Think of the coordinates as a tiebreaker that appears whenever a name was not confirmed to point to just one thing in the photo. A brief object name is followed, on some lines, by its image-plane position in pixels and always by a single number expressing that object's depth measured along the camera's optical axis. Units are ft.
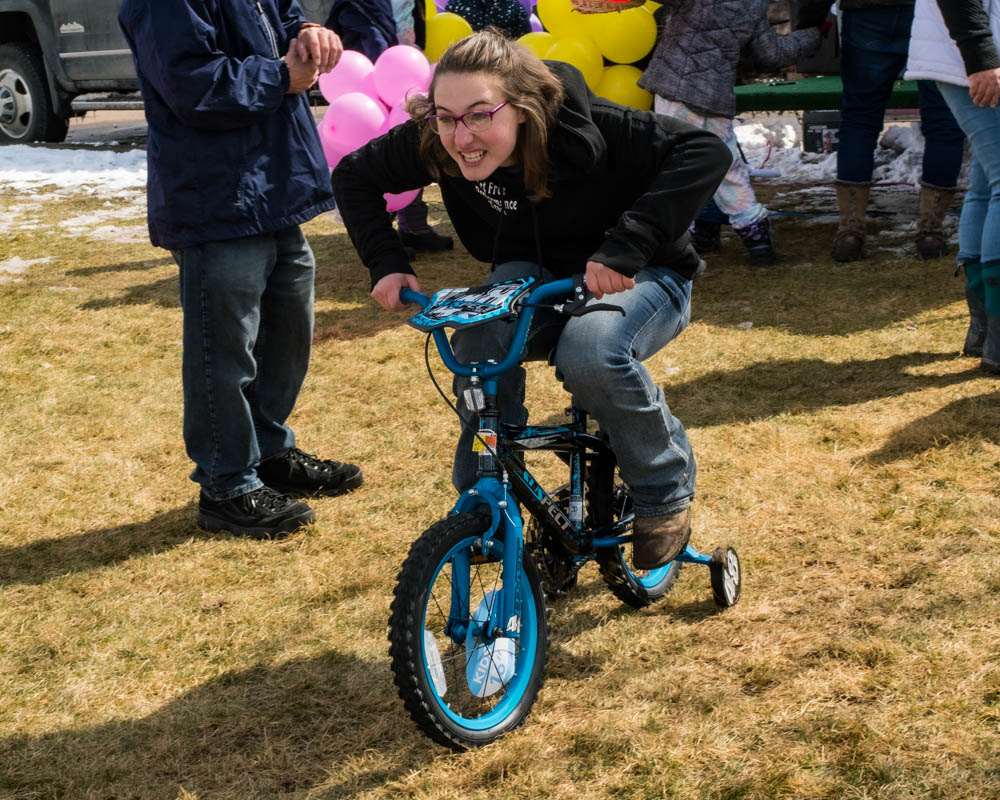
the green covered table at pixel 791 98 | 23.84
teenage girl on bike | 8.12
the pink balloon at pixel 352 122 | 19.60
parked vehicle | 39.60
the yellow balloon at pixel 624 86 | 21.45
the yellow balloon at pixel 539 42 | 21.29
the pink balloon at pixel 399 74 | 19.83
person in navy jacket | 10.98
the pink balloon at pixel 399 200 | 19.90
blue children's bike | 7.64
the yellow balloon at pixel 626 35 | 20.97
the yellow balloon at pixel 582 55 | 20.54
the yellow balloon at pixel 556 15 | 21.31
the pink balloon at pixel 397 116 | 19.68
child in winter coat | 20.57
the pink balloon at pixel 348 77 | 20.53
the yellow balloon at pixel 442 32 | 22.00
